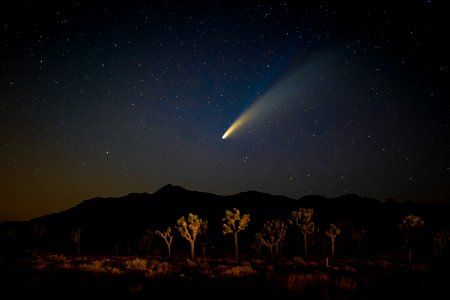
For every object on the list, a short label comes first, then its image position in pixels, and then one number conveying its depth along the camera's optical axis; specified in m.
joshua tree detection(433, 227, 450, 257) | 49.82
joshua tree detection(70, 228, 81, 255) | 61.03
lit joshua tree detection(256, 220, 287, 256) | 46.51
